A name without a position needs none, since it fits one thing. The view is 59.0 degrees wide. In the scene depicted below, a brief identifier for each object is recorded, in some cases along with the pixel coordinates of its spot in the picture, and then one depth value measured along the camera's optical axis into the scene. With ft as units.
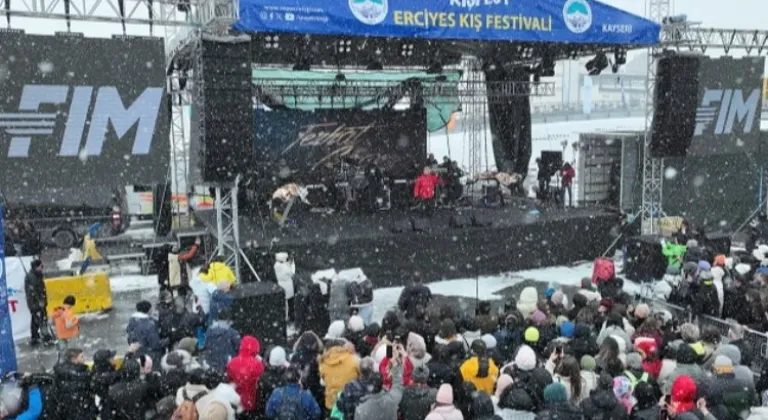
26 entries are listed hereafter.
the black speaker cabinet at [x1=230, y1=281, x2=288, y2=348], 26.00
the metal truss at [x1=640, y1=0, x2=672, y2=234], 44.47
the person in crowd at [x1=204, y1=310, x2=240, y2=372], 20.42
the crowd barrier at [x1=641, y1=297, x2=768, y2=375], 22.09
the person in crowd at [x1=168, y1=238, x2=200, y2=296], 34.01
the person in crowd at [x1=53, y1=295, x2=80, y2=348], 25.21
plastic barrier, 32.94
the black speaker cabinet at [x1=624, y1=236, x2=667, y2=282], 38.99
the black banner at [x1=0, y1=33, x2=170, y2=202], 26.63
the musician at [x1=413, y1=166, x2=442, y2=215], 46.32
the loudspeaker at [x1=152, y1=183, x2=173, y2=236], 47.91
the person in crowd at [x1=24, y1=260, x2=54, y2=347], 27.81
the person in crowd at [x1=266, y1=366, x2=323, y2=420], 14.76
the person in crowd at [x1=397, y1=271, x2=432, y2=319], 25.06
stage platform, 38.04
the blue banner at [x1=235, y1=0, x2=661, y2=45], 33.65
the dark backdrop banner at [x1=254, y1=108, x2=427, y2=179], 55.16
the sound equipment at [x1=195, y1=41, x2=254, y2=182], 29.14
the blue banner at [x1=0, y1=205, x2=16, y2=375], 21.40
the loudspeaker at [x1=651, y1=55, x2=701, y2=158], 41.83
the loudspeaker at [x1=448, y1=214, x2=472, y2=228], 40.96
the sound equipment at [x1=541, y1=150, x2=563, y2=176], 58.13
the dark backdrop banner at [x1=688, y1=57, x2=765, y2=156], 44.80
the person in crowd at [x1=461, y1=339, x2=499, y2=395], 16.61
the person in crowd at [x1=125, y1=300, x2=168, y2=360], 21.02
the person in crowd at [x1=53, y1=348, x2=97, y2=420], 15.89
